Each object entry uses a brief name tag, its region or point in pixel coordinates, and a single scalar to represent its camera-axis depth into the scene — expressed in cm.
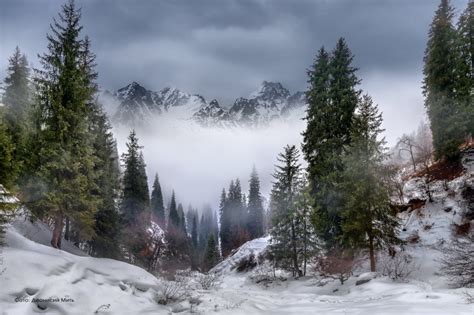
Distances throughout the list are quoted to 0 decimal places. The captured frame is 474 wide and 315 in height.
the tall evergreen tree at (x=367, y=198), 1934
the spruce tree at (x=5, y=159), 1232
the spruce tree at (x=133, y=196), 3362
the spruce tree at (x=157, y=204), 7962
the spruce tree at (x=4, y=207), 1091
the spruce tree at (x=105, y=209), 2161
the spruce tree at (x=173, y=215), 8291
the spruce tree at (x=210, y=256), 6074
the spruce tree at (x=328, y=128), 2383
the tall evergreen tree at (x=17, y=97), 2507
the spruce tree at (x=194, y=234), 10056
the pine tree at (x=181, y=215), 9558
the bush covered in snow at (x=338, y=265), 1975
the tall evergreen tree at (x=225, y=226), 6891
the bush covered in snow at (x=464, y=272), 1247
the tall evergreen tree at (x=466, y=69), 2364
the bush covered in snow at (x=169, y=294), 1238
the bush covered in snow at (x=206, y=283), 1839
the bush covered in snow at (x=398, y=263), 1882
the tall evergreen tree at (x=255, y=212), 6581
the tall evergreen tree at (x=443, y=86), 2444
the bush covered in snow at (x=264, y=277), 2801
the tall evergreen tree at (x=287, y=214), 2747
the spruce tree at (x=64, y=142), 1446
